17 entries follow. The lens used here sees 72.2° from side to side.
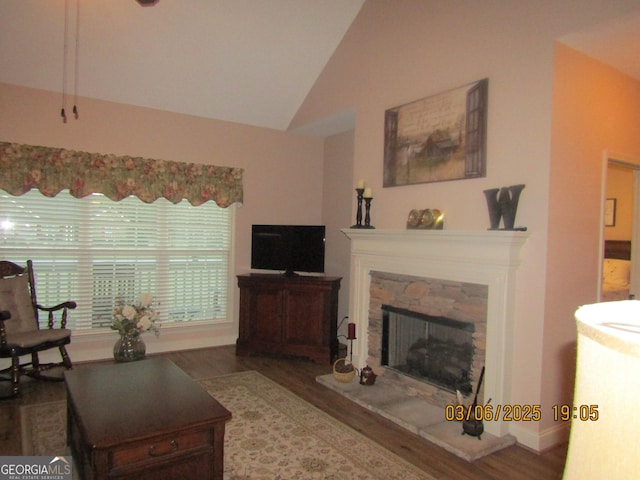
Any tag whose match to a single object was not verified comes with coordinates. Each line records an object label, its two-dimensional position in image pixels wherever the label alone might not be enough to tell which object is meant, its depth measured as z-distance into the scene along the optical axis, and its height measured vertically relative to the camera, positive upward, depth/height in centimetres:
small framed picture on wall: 509 +31
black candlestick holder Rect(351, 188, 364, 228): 423 +23
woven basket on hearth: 394 -125
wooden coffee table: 198 -95
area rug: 260 -141
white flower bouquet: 385 -80
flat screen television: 503 -20
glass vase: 400 -112
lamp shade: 48 -20
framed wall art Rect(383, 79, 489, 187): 327 +80
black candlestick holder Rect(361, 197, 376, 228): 415 +20
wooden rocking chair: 370 -92
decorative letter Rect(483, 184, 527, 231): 295 +22
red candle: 408 -92
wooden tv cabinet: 478 -94
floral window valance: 415 +54
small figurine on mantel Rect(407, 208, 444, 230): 353 +13
